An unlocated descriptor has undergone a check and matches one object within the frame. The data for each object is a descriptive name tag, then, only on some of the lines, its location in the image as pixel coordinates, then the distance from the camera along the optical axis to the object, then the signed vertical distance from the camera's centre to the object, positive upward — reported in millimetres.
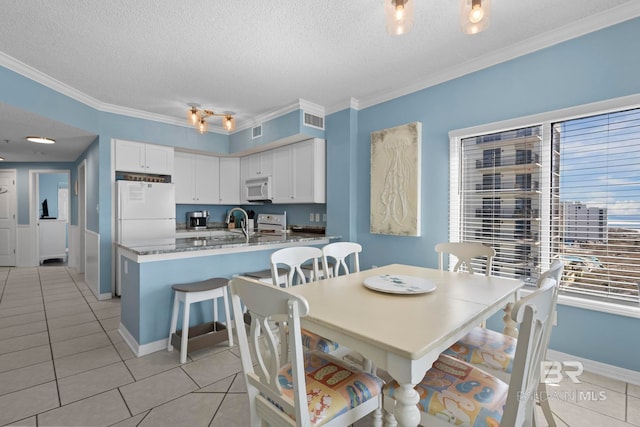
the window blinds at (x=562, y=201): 2199 +69
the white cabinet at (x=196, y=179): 5055 +506
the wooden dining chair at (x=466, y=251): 2281 -335
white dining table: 1060 -472
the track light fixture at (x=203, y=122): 3271 +952
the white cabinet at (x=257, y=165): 4829 +731
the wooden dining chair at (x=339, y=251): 2341 -349
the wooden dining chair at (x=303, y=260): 1868 -394
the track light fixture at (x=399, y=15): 1561 +1008
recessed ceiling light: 4332 +996
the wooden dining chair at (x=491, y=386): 949 -743
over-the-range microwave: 4770 +310
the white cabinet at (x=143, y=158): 4258 +739
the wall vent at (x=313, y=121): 3982 +1172
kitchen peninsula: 2566 -606
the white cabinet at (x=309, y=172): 4098 +507
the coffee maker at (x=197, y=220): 5245 -209
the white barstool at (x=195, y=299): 2443 -767
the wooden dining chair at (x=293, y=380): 1059 -745
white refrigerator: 4191 -45
